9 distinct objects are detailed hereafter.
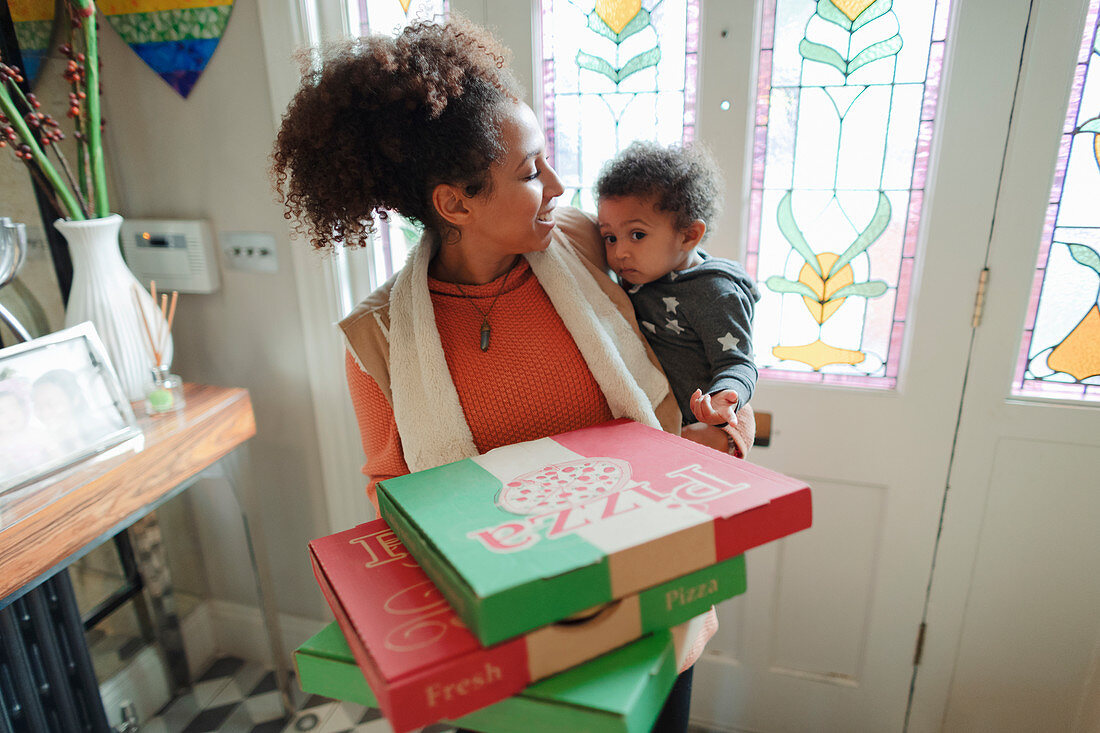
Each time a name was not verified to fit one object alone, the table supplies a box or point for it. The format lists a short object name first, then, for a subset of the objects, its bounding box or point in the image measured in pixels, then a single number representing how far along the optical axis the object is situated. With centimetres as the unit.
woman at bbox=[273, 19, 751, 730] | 91
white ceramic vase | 130
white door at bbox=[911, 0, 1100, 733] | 111
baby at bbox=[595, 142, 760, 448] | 101
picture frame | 102
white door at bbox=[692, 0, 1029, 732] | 114
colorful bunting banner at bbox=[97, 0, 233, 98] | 141
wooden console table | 98
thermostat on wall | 156
